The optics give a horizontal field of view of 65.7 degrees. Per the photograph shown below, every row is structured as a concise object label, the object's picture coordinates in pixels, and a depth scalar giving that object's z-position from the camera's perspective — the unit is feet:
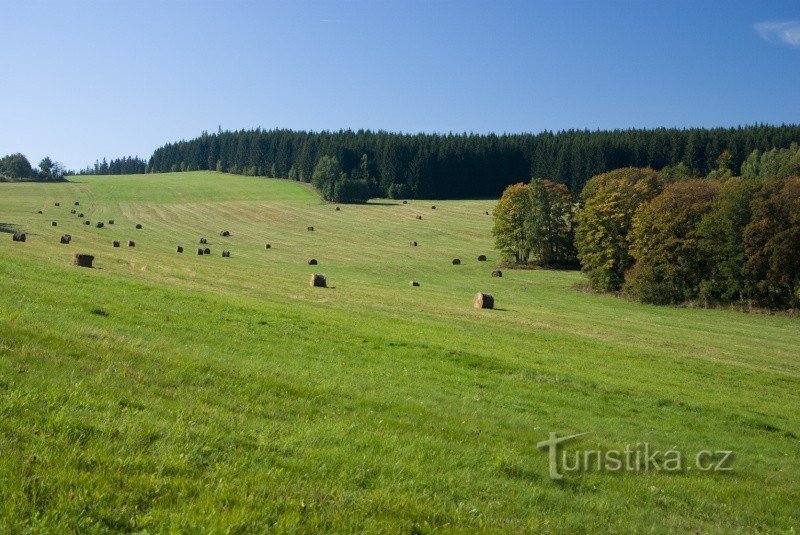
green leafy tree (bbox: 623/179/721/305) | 189.67
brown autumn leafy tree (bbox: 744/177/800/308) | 172.55
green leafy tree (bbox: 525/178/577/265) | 263.49
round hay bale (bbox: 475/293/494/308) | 137.18
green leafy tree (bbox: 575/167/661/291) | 211.20
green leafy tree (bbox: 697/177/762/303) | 180.75
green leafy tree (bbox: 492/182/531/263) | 268.21
